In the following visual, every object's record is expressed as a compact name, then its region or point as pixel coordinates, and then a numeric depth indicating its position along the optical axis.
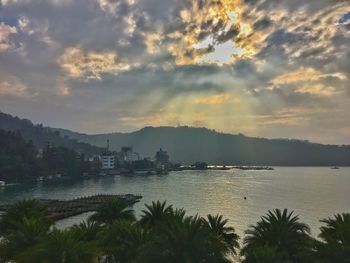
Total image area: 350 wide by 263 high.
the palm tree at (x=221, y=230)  31.82
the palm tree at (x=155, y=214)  35.56
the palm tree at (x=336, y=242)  22.53
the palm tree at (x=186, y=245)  23.08
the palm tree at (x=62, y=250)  21.78
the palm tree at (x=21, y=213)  35.69
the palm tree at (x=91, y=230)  30.39
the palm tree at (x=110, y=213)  39.22
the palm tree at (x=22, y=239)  26.66
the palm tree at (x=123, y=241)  27.19
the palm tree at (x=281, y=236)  27.91
